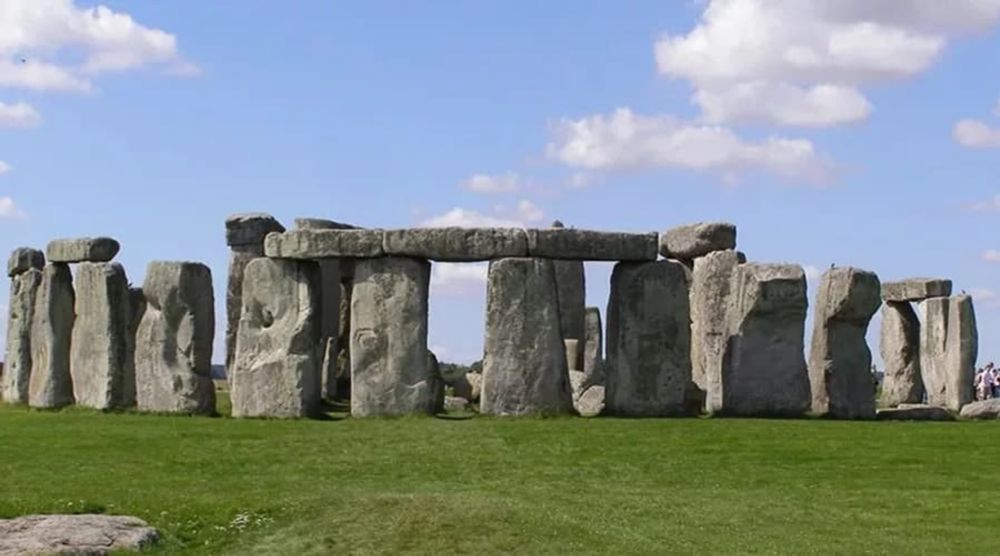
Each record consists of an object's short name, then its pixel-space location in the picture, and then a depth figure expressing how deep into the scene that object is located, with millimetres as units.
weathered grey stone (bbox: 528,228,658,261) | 25906
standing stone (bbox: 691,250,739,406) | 28000
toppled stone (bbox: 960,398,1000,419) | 28656
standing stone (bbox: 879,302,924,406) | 35375
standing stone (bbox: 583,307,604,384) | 33375
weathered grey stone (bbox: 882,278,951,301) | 34594
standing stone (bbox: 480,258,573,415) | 25594
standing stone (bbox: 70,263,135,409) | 27641
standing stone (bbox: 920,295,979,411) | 32625
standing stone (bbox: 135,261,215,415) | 26844
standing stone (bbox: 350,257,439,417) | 25828
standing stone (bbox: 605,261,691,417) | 26375
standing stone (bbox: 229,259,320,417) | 26125
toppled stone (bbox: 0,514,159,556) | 14406
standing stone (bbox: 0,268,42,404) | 30562
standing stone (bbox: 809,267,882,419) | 26812
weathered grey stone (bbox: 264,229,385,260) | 26031
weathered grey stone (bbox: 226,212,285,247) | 34406
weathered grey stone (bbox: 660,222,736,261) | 30266
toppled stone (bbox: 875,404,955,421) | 27438
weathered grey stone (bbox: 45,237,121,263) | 28422
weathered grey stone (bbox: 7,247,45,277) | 31141
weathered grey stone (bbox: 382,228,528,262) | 25844
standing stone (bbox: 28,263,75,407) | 28781
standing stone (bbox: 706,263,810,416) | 26438
